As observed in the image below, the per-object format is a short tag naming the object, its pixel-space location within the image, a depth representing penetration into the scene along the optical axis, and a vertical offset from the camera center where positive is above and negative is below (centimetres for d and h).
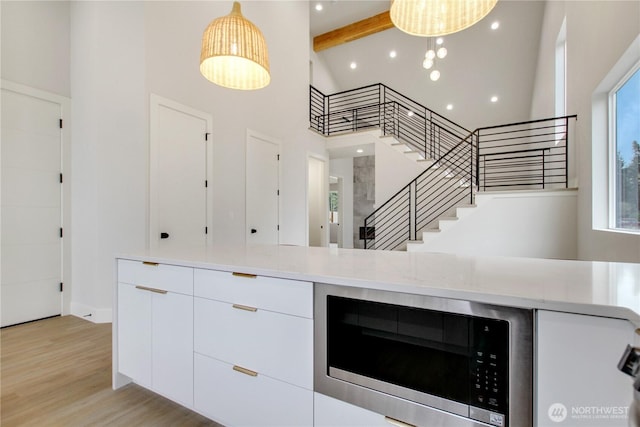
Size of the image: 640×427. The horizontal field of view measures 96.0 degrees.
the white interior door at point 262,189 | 438 +38
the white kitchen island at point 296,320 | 68 -38
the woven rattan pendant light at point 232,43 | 185 +112
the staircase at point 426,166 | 456 +84
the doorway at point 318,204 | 634 +20
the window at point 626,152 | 215 +51
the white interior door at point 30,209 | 275 +3
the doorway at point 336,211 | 887 +6
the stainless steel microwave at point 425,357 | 76 -44
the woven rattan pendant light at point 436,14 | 154 +109
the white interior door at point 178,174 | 310 +44
